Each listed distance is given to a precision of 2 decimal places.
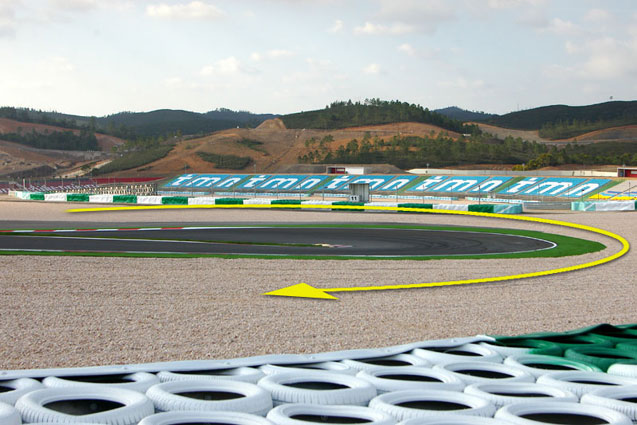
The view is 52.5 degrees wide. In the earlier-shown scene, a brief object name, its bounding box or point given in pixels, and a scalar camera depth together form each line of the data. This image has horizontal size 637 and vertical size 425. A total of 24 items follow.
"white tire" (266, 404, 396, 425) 5.05
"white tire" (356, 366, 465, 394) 5.96
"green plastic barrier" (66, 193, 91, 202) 57.00
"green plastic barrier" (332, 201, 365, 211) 47.23
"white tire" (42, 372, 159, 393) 5.85
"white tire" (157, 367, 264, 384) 6.29
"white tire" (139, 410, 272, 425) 4.91
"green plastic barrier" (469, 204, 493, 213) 41.97
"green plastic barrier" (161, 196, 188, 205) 52.41
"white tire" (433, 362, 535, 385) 6.70
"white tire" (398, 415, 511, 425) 4.88
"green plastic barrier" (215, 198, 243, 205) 49.72
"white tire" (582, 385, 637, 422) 5.31
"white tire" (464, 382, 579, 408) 5.54
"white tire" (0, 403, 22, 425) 4.68
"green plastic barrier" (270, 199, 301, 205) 49.56
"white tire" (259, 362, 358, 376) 6.71
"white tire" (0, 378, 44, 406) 5.38
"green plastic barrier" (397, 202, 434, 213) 44.13
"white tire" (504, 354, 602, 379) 7.12
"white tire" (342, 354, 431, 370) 7.14
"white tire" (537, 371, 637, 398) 6.21
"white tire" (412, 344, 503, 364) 7.40
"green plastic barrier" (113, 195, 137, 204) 54.34
